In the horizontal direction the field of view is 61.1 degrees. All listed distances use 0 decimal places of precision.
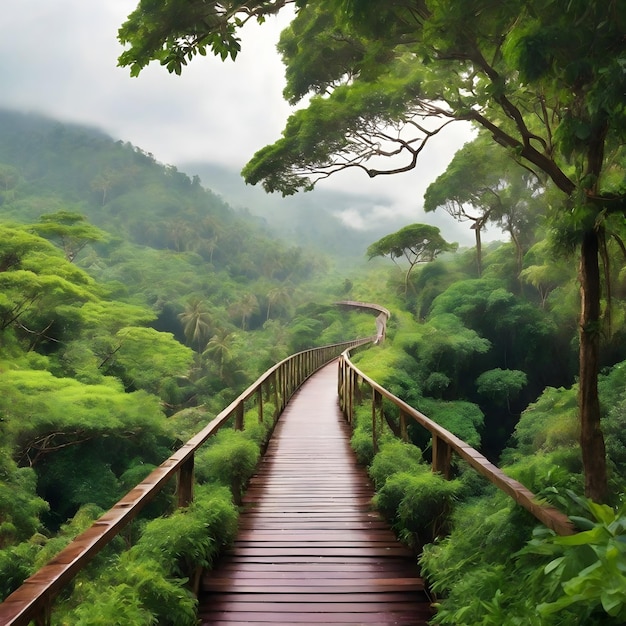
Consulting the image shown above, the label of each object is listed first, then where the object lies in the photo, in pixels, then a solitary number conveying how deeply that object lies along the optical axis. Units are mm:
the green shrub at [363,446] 6529
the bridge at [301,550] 2029
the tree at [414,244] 30203
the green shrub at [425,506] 3641
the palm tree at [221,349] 33688
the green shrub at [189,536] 2955
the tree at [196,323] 42625
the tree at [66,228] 25375
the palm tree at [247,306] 57875
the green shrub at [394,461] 4820
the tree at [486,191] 23266
